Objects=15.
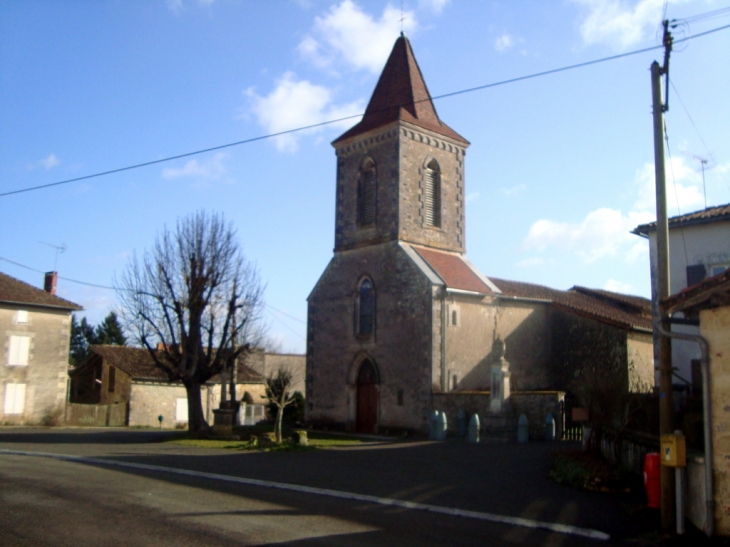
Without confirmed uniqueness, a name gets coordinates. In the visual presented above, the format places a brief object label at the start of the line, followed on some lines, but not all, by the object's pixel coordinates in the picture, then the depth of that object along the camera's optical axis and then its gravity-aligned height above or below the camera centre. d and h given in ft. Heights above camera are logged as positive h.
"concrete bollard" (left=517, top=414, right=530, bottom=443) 70.23 -4.23
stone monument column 73.00 +0.95
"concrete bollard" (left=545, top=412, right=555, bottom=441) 70.44 -3.93
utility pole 29.53 +5.31
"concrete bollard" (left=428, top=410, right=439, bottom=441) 76.38 -4.27
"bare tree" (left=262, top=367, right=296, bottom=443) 67.77 -0.17
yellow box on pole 29.01 -2.52
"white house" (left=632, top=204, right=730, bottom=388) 69.10 +13.74
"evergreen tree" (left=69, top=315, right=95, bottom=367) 256.09 +15.60
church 84.74 +10.53
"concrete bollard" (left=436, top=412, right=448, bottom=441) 76.13 -4.58
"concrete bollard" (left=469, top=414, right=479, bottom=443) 71.31 -4.38
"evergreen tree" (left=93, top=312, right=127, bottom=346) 227.20 +15.34
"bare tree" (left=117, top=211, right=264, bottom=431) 85.30 +7.91
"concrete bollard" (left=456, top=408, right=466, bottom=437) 76.28 -4.10
